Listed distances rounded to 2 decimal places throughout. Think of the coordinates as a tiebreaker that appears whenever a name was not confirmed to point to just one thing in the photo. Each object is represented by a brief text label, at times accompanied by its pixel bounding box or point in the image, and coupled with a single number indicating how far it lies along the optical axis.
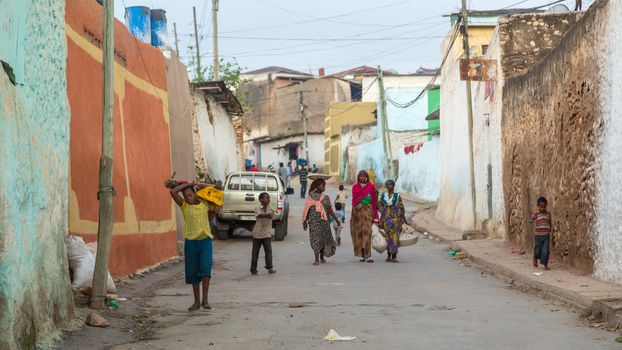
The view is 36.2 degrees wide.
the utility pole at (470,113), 25.95
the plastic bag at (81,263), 10.72
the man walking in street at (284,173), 46.25
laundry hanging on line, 46.16
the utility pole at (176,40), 58.06
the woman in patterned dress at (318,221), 17.70
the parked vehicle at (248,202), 24.34
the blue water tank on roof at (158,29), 22.41
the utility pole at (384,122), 42.23
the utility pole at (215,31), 41.26
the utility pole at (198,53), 48.83
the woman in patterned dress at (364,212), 17.95
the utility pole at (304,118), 74.50
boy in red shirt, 14.88
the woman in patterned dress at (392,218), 18.05
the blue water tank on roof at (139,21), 21.00
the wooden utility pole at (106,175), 10.30
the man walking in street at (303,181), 45.24
